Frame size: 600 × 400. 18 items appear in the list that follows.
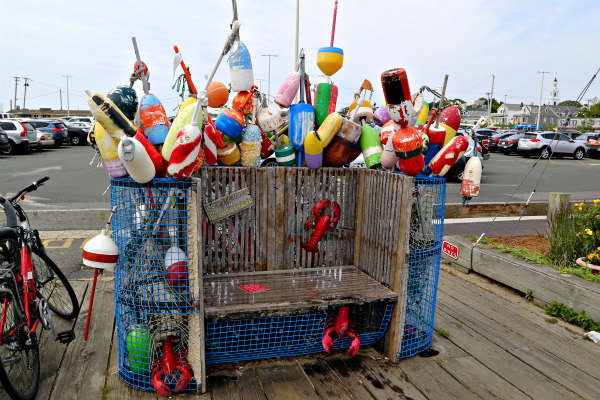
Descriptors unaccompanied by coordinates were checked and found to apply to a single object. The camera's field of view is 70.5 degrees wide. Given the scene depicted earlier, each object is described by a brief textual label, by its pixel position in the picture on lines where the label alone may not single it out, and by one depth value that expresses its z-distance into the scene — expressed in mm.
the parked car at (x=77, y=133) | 26433
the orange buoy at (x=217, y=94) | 3244
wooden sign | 3113
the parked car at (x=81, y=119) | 29111
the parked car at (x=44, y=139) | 21078
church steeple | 123375
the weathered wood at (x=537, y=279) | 3734
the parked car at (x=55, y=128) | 23234
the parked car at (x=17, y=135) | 18875
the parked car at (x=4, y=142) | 17105
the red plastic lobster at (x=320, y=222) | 3338
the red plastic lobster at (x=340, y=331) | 2971
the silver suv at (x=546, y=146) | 23094
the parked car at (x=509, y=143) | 25359
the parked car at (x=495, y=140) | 26969
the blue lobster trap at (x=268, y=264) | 2654
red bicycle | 2500
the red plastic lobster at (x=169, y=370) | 2586
